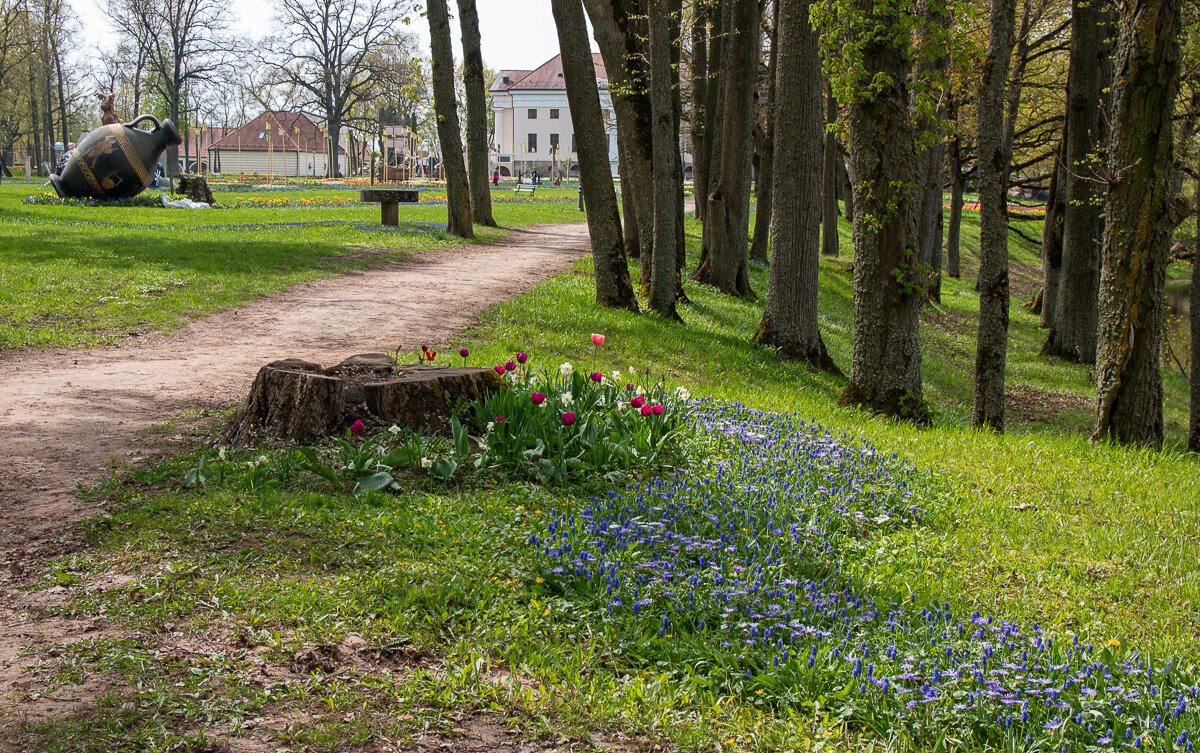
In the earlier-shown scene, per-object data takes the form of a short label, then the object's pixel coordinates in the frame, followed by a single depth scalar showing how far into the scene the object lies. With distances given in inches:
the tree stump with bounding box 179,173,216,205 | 1041.5
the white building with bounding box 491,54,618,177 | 3560.5
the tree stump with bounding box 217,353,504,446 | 223.1
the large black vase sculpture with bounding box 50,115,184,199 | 924.6
